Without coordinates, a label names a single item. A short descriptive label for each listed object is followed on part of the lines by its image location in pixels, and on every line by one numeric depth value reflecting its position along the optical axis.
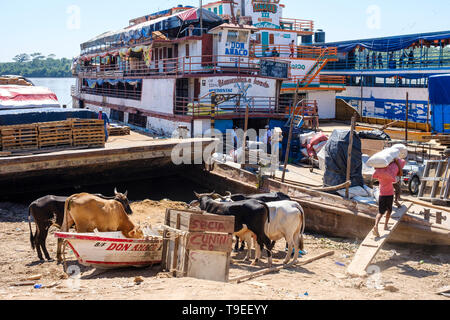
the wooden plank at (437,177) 13.91
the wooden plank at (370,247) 9.49
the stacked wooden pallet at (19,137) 17.02
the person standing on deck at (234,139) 23.75
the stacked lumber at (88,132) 18.56
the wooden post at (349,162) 13.17
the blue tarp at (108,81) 34.26
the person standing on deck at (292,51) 40.46
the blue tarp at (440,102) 20.28
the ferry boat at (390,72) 35.72
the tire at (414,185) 15.53
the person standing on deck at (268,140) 22.62
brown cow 11.08
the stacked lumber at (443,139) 19.50
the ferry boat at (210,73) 26.89
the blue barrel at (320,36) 53.00
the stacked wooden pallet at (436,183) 13.66
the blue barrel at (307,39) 47.58
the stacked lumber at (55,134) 17.73
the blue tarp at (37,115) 19.07
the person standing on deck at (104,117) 22.45
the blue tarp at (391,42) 35.73
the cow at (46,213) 11.57
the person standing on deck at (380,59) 41.17
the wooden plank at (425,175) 14.40
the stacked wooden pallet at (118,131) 25.65
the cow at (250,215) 10.95
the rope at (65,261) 10.34
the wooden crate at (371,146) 19.25
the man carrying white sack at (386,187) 10.92
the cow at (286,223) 11.18
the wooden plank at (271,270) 9.56
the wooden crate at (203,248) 9.48
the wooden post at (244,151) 17.65
